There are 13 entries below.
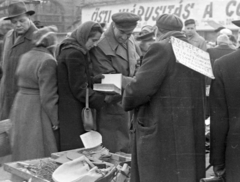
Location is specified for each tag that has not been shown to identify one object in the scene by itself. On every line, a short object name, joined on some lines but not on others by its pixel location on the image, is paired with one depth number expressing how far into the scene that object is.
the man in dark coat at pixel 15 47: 4.84
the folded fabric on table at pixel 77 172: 3.43
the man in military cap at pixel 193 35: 8.43
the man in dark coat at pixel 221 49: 6.89
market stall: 3.51
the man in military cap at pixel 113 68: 4.49
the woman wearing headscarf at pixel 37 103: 4.41
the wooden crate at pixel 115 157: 4.09
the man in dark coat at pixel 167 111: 3.22
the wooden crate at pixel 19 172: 3.70
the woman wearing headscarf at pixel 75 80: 4.30
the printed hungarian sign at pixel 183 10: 13.33
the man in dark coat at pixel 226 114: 3.00
